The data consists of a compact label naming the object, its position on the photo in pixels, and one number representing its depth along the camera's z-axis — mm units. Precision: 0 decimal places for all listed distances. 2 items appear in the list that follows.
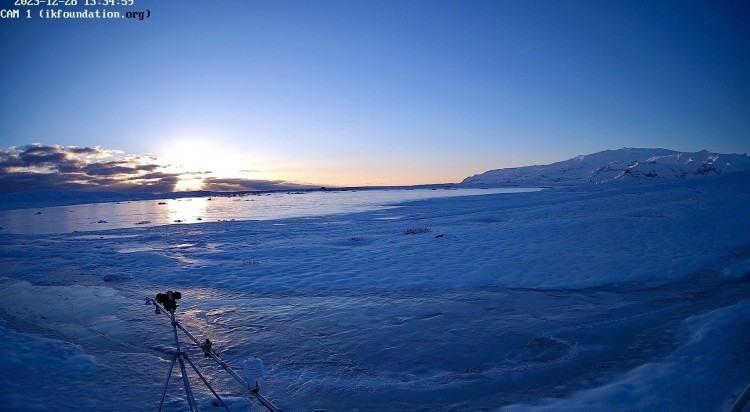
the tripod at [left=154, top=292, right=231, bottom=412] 4457
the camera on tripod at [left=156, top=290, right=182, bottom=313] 4672
